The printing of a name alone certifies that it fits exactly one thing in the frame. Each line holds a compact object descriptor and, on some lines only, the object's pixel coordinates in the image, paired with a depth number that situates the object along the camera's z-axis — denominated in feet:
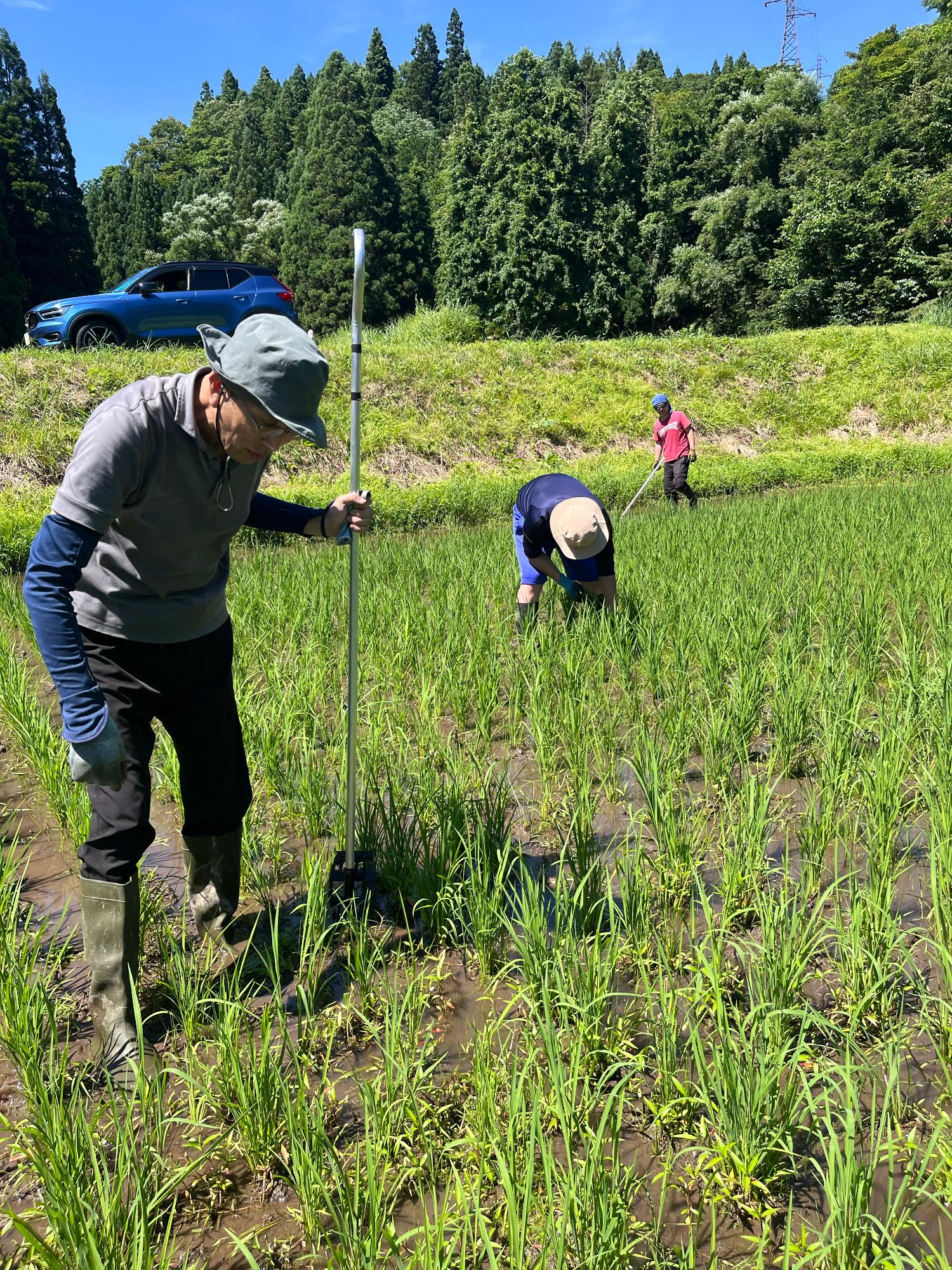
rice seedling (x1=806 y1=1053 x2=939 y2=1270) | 3.82
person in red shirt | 27.73
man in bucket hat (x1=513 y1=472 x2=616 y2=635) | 11.09
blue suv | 34.78
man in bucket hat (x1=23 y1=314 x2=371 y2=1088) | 4.99
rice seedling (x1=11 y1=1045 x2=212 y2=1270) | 3.80
